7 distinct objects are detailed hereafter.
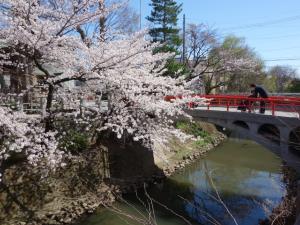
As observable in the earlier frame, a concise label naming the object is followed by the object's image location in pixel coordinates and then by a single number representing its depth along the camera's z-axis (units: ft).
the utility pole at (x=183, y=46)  118.42
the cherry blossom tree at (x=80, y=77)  34.86
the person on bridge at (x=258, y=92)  53.67
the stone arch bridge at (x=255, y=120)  44.33
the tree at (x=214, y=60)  123.95
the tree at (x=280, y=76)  218.38
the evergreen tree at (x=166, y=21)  112.47
